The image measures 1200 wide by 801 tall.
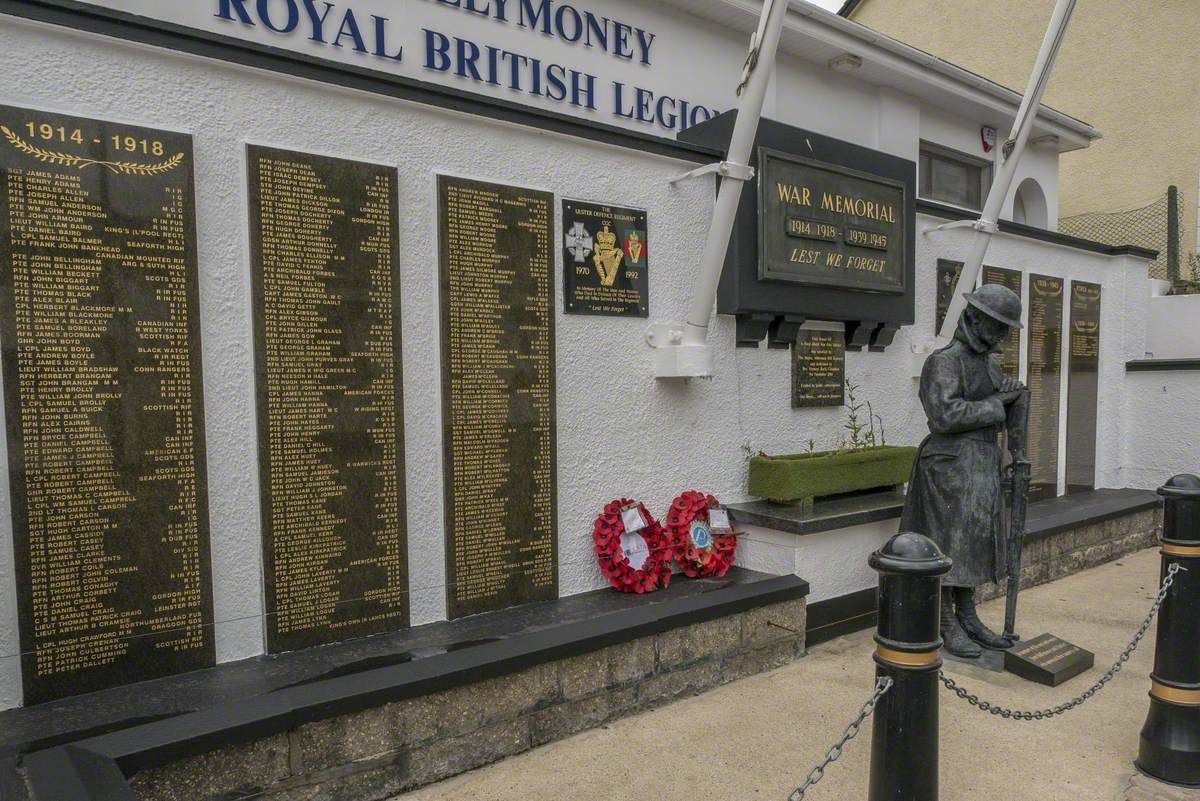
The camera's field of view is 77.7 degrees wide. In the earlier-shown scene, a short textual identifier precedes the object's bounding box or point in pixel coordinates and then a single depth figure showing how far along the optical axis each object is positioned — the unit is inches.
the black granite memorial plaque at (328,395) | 120.5
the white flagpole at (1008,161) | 212.5
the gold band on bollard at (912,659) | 77.0
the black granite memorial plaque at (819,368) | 201.3
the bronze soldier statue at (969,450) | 163.6
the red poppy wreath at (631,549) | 157.6
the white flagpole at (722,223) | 158.2
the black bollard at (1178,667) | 113.8
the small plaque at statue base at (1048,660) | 155.1
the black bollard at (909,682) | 77.2
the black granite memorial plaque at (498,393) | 139.9
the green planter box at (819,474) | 179.9
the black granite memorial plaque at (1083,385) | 285.3
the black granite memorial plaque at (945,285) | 239.1
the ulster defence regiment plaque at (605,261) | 156.6
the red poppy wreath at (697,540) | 167.9
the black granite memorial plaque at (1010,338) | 253.1
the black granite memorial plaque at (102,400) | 101.0
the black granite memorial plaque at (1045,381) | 268.8
